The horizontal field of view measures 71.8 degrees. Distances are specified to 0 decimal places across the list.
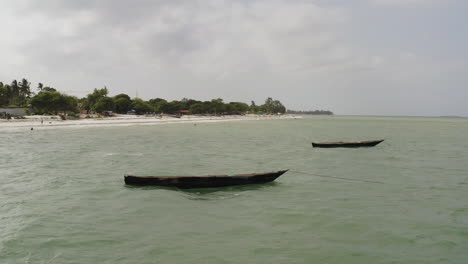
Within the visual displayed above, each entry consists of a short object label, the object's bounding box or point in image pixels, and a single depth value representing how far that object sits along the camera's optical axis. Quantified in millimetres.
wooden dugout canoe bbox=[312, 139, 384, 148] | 37562
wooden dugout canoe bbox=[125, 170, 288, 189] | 15445
